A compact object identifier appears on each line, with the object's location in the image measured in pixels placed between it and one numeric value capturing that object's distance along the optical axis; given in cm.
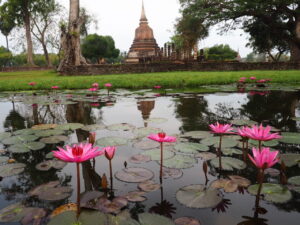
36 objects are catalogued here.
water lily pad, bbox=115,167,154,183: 130
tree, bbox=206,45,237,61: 4281
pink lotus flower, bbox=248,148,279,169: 95
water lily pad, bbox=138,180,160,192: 121
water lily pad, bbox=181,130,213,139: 207
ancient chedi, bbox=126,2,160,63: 2889
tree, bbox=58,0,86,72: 1163
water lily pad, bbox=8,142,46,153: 175
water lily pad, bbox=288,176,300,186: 123
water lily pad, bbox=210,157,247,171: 144
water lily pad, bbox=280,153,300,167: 147
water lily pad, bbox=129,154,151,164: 157
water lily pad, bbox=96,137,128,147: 190
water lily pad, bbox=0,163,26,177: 140
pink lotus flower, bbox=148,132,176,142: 125
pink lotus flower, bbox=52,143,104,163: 87
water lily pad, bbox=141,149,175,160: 160
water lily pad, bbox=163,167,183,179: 136
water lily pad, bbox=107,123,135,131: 240
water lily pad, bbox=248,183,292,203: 110
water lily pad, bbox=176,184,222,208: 107
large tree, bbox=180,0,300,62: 1572
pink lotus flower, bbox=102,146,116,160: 122
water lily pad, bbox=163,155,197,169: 147
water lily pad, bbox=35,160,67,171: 147
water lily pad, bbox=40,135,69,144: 199
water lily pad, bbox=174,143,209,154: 170
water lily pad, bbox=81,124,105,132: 242
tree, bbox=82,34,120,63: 3706
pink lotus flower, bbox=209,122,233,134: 143
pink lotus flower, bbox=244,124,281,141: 118
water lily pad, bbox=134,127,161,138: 217
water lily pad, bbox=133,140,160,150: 184
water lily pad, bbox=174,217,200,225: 93
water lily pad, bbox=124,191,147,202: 111
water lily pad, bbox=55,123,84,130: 241
